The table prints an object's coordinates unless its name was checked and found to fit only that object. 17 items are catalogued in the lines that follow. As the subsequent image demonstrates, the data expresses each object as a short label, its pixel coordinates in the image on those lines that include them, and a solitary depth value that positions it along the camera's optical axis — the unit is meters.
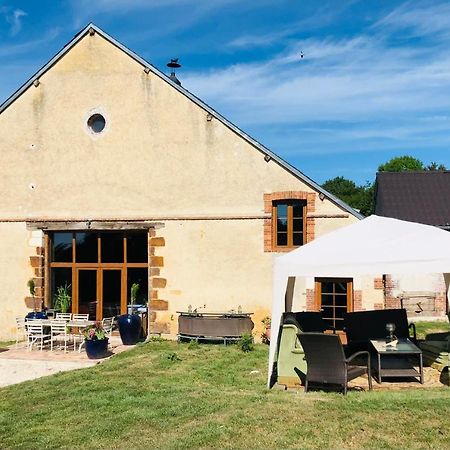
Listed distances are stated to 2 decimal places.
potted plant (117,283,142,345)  13.39
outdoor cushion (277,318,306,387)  8.40
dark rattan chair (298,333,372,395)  7.44
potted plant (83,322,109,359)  11.61
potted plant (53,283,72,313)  14.39
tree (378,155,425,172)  56.19
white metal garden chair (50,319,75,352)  12.38
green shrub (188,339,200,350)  12.53
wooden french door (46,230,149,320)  14.38
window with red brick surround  13.34
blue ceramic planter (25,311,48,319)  13.84
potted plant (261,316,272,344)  13.08
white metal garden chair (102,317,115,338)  13.08
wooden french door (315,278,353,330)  13.11
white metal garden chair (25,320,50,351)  12.68
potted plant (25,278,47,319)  14.38
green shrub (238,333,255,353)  12.17
